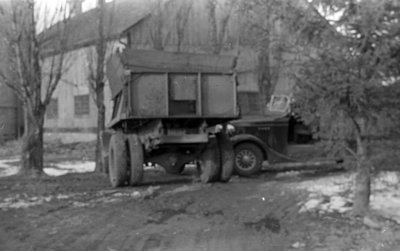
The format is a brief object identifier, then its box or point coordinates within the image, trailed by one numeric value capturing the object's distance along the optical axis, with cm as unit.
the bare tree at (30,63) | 1296
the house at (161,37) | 1647
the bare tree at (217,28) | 2022
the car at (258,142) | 1299
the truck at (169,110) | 1019
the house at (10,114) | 2980
